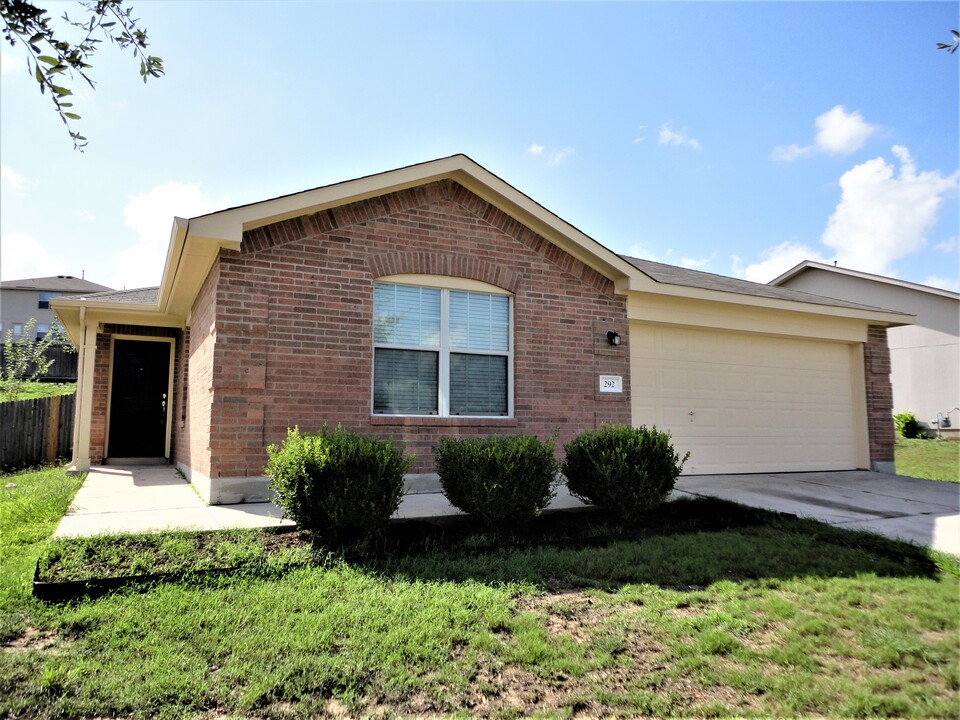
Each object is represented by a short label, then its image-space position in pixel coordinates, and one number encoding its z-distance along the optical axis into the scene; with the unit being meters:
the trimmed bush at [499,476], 6.03
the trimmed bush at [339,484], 5.29
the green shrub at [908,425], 20.34
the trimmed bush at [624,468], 6.56
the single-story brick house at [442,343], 7.36
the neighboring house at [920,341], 19.50
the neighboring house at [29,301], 43.09
